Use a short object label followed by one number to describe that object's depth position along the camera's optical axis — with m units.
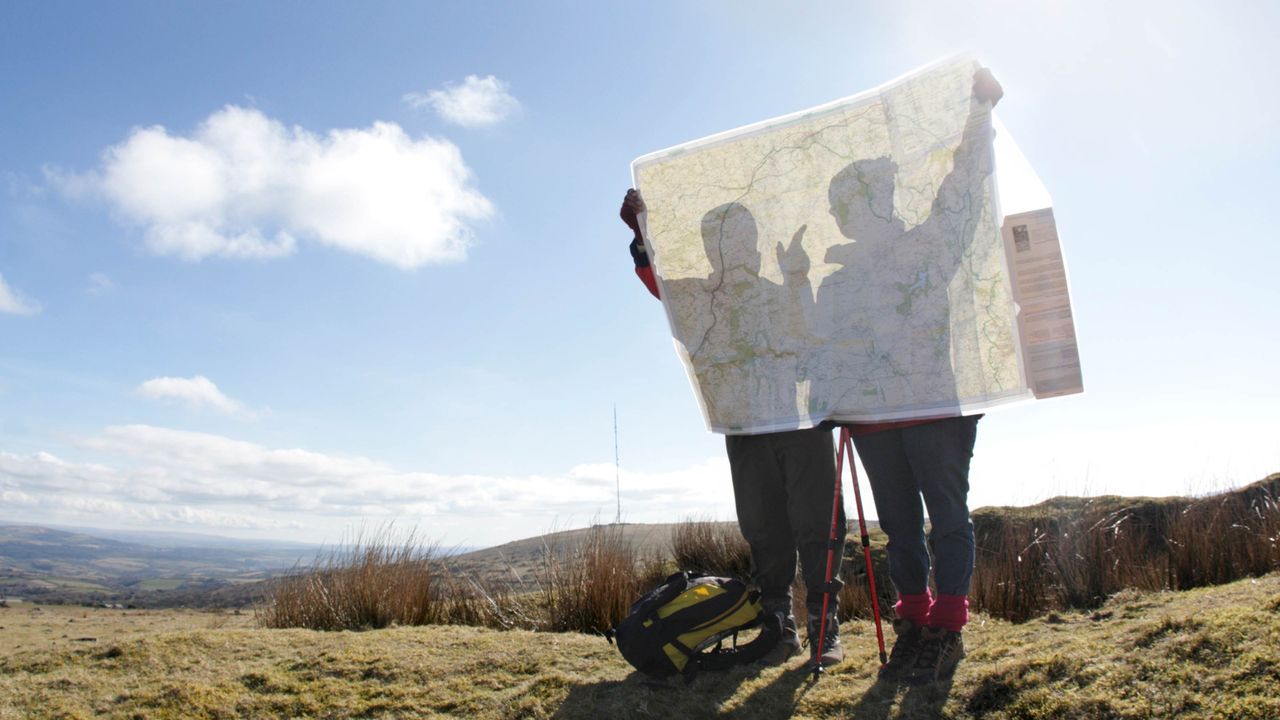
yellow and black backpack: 3.07
